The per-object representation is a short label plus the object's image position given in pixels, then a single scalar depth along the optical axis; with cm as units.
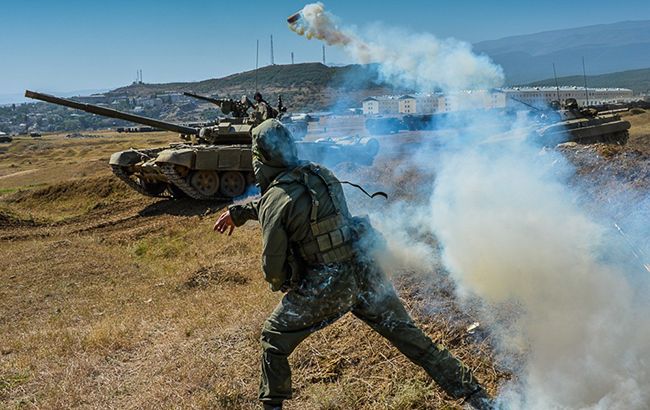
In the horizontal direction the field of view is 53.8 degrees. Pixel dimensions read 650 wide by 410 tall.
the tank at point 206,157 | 1678
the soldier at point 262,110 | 1683
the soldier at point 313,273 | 412
